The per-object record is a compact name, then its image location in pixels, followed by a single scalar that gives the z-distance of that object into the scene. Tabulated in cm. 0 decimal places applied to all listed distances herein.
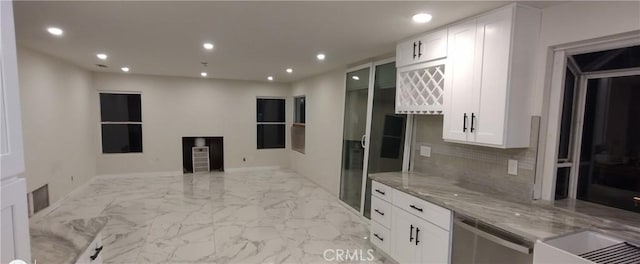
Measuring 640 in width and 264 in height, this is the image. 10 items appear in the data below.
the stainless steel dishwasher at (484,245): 185
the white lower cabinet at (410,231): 233
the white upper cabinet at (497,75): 217
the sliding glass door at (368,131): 393
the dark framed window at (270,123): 773
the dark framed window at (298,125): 741
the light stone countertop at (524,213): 176
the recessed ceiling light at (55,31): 294
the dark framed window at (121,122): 650
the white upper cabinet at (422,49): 268
